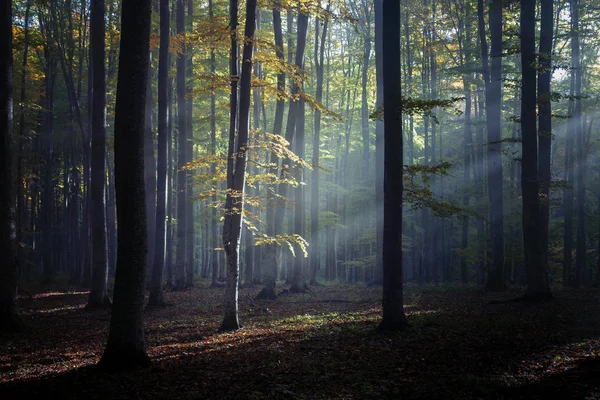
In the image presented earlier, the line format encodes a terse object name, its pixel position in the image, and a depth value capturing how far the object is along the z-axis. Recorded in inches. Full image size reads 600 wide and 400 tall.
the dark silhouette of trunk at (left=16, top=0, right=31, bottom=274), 832.2
